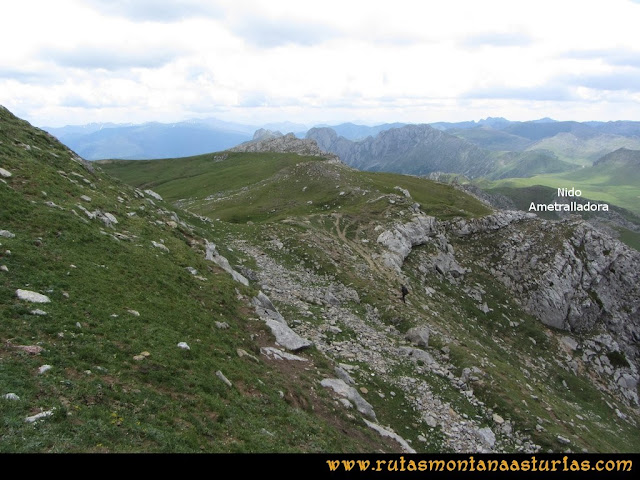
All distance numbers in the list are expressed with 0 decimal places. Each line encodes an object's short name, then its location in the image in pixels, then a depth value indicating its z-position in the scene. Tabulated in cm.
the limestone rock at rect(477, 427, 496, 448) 2380
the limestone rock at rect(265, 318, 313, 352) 2440
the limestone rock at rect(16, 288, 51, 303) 1591
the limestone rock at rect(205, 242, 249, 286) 3187
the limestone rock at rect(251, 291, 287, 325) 2698
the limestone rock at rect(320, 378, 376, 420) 2158
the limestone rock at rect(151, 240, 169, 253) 2744
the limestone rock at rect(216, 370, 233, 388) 1695
